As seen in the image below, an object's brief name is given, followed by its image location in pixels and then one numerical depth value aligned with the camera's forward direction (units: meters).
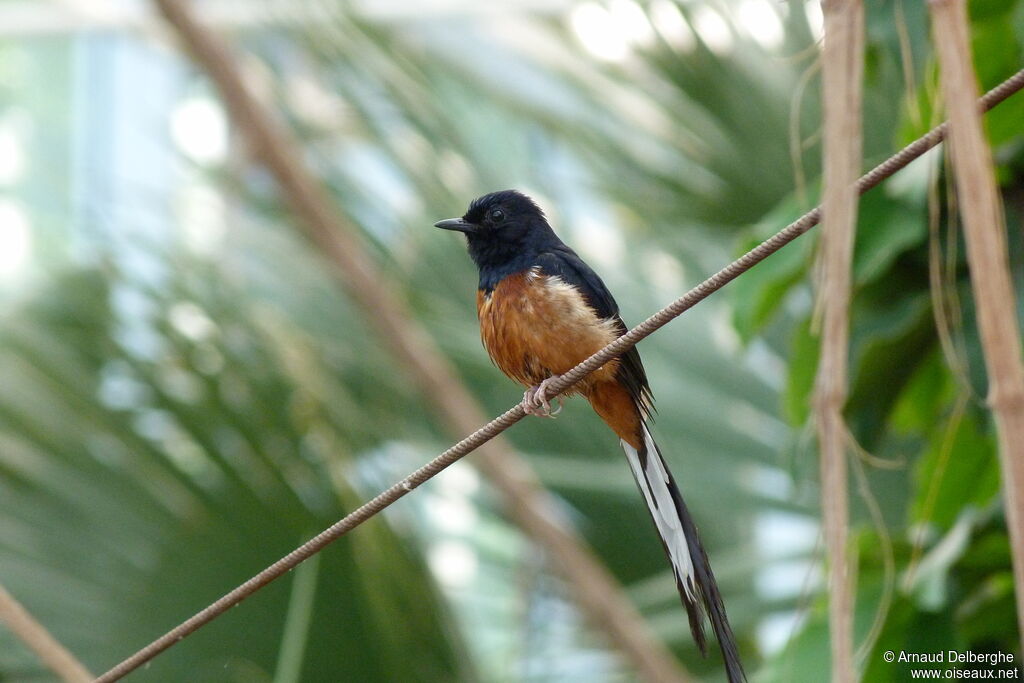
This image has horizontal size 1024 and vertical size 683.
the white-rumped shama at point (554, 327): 6.76
